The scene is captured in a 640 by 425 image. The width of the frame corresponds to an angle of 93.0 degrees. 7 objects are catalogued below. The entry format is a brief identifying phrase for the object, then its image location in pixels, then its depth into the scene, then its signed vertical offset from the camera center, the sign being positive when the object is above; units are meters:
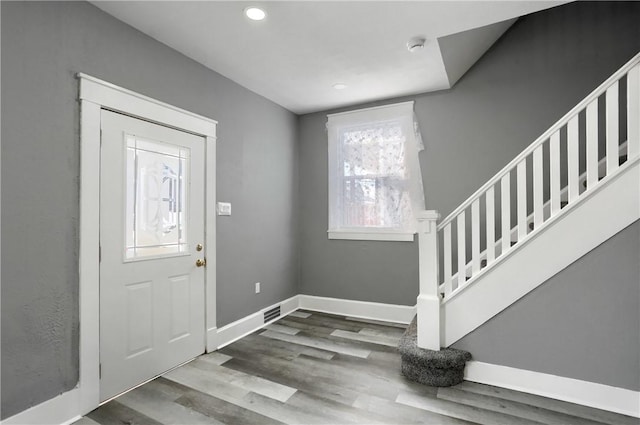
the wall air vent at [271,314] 3.60 -1.18
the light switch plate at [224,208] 3.00 +0.09
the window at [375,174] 3.61 +0.53
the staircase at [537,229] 1.93 -0.10
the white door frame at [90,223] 1.95 -0.03
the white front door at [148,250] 2.11 -0.26
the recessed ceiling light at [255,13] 2.07 +1.42
